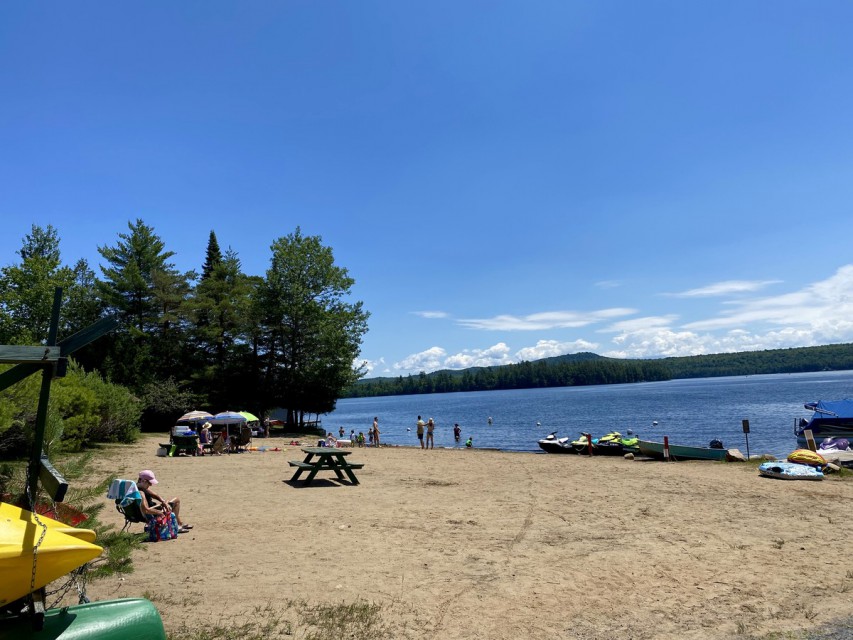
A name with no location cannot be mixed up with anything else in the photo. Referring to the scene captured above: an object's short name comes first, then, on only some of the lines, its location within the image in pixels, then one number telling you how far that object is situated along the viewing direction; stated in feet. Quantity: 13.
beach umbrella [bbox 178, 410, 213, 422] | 83.04
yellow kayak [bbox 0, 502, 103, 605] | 7.42
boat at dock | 88.84
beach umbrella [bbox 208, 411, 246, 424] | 82.28
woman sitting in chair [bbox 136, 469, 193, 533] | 28.73
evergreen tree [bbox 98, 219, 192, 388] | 121.08
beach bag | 27.58
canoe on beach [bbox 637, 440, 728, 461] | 69.36
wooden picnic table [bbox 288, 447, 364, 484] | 46.24
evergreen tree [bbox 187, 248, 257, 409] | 130.11
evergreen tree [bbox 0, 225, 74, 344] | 111.24
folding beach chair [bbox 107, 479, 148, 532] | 27.53
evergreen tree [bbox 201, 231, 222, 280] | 189.57
